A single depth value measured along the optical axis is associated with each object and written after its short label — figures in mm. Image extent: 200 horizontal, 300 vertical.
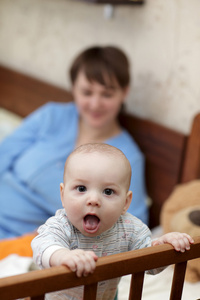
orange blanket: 1856
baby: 1121
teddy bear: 1659
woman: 2182
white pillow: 3092
